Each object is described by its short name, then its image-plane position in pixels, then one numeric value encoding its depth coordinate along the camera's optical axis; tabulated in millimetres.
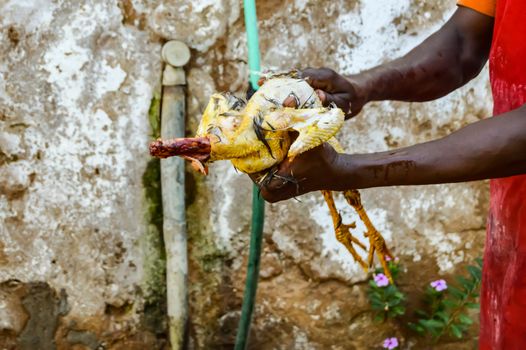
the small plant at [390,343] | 2443
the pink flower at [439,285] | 2414
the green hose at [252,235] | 1919
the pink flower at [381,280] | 2348
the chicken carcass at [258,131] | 1115
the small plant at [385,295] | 2361
